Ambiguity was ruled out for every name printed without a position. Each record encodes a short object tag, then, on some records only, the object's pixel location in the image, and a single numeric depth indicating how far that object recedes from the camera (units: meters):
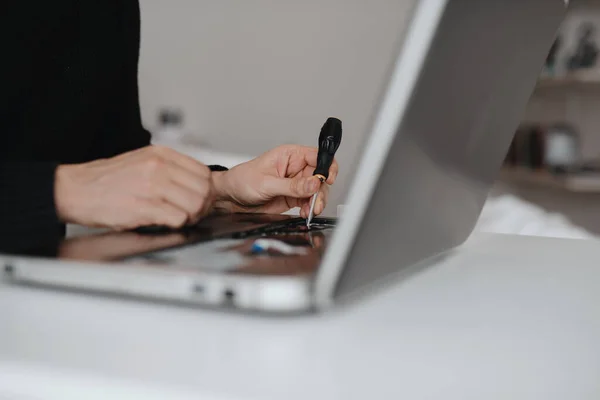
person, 0.61
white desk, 0.30
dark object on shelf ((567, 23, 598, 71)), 3.06
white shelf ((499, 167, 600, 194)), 2.89
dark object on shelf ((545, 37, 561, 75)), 3.15
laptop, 0.37
